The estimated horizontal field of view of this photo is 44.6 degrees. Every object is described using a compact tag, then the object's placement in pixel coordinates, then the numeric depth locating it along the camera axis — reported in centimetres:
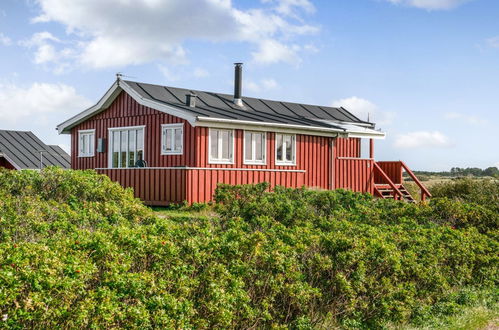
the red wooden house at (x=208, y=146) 1984
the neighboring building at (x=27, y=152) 3173
